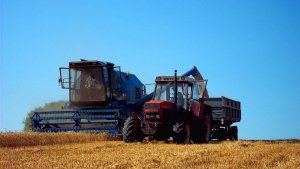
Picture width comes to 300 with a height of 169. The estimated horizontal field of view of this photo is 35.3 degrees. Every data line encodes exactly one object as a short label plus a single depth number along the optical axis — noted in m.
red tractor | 15.50
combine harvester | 20.75
